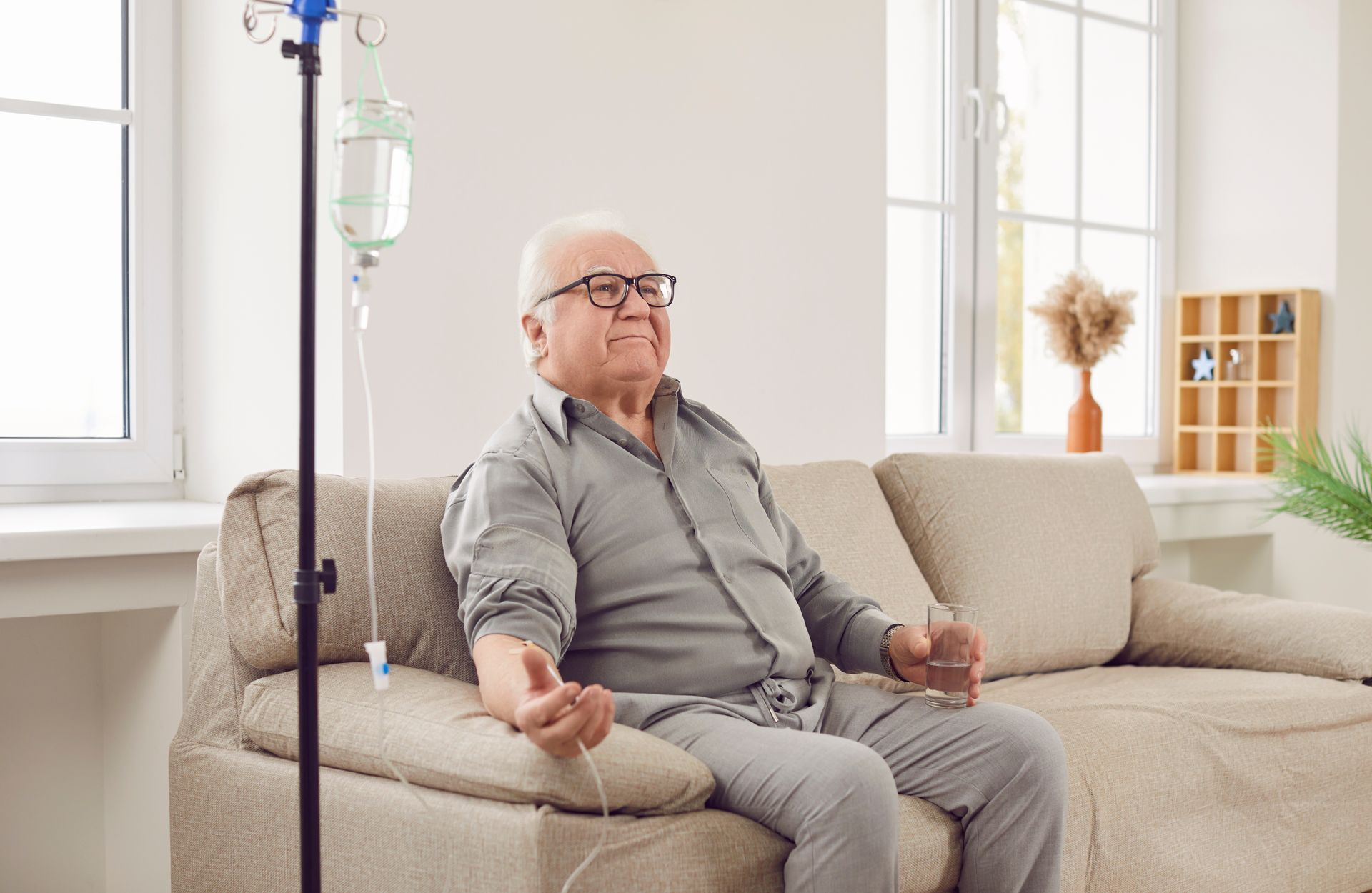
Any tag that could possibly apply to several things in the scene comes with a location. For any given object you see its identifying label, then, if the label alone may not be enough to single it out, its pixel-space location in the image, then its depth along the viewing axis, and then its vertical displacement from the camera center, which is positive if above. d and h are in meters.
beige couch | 1.42 -0.43
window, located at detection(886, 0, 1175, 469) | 3.80 +0.66
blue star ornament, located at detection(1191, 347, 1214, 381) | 4.14 +0.16
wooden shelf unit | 3.94 +0.10
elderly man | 1.46 -0.26
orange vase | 3.76 -0.02
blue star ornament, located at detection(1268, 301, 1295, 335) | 3.93 +0.29
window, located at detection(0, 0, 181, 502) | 2.35 +0.29
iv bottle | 1.26 +0.23
